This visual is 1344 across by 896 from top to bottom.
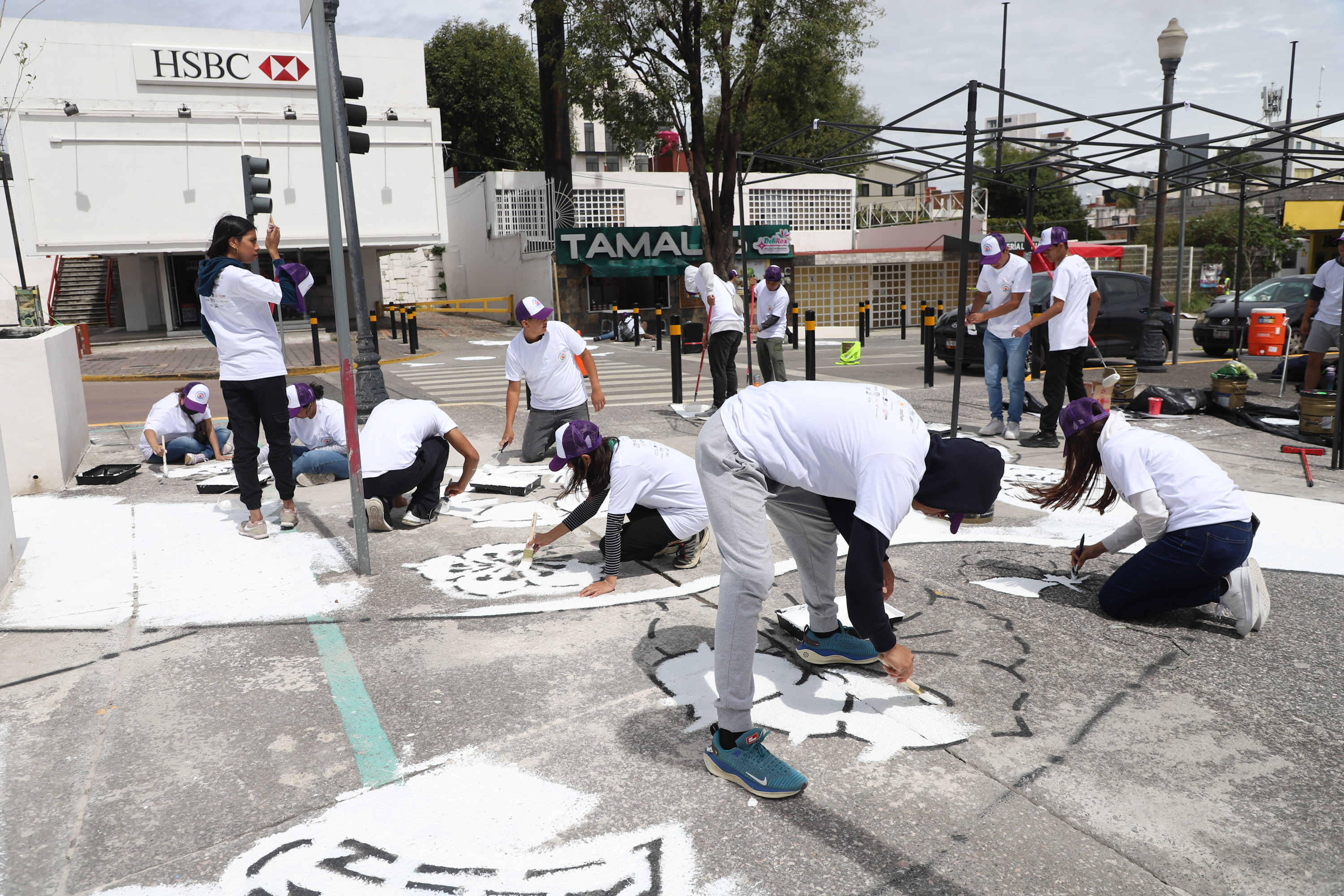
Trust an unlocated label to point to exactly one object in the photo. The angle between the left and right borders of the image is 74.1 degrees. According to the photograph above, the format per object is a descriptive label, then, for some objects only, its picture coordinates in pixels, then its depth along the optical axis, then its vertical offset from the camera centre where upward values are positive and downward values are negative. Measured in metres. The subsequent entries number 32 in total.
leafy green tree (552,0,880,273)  21.88 +5.82
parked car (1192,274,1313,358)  15.01 -0.52
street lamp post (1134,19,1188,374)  13.97 +1.15
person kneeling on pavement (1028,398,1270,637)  3.70 -0.99
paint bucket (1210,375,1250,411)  8.93 -1.12
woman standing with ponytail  5.08 -0.18
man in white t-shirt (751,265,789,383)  10.55 -0.35
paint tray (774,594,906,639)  3.78 -1.40
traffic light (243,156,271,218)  8.61 +1.17
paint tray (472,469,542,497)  6.56 -1.37
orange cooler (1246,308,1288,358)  12.95 -0.82
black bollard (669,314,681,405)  10.64 -0.84
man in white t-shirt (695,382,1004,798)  2.53 -0.58
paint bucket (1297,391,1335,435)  7.70 -1.18
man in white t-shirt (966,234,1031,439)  7.96 -0.29
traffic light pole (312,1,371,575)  4.39 +0.07
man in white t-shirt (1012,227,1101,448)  7.79 -0.41
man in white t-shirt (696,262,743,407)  9.81 -0.48
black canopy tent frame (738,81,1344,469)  7.16 +1.34
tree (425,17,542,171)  38.69 +8.92
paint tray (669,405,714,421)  9.99 -1.34
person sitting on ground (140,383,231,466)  7.69 -1.06
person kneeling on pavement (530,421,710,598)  4.39 -1.02
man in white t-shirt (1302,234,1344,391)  8.59 -0.38
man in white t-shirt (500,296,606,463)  7.04 -0.62
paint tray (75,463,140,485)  7.00 -1.31
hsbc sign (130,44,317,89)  22.11 +6.00
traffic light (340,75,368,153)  8.34 +1.75
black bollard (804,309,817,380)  11.41 -0.75
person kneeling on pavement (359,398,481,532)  5.48 -0.97
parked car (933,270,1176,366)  14.15 -0.59
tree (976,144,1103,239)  55.22 +5.36
